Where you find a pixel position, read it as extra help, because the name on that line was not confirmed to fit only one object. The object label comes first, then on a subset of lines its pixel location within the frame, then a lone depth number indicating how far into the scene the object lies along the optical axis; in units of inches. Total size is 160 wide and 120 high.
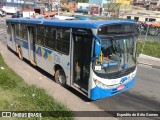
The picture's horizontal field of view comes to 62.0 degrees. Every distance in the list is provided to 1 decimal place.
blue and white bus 170.8
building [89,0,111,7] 2191.8
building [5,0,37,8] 2277.4
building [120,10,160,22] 1683.5
